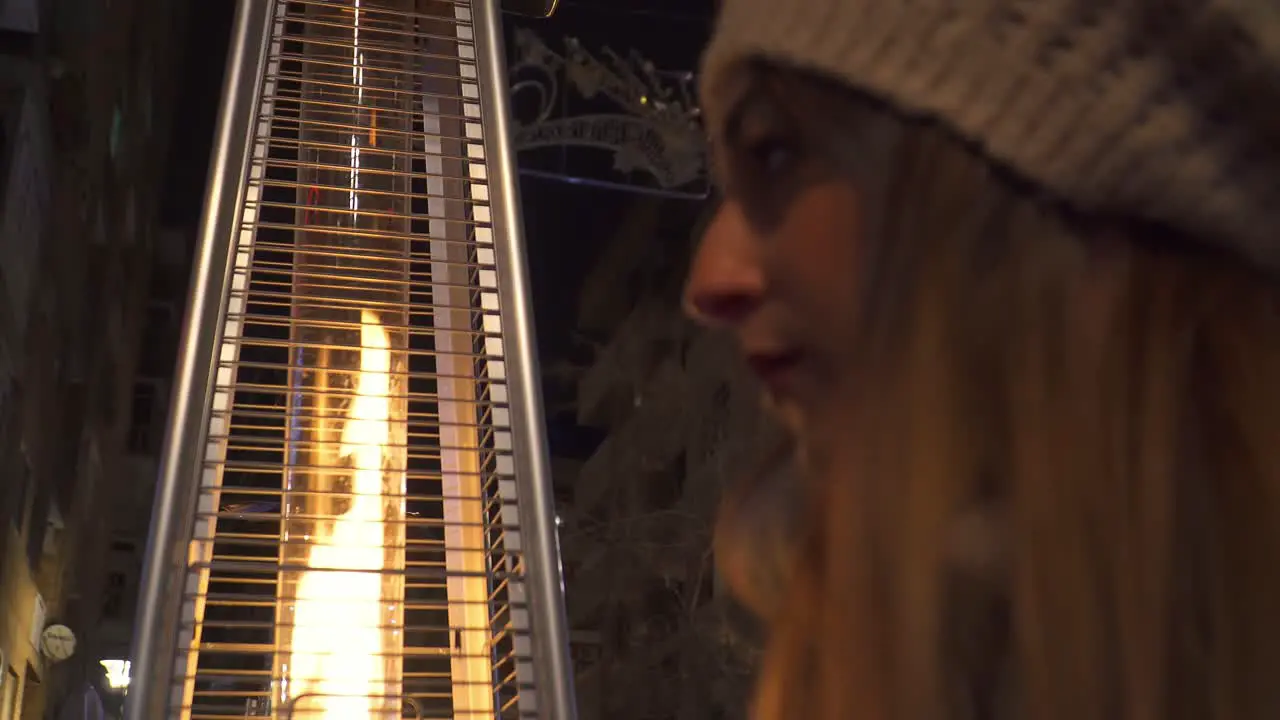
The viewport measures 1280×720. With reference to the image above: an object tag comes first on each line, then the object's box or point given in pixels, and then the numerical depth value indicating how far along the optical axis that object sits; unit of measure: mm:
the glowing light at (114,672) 9195
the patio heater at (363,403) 1073
